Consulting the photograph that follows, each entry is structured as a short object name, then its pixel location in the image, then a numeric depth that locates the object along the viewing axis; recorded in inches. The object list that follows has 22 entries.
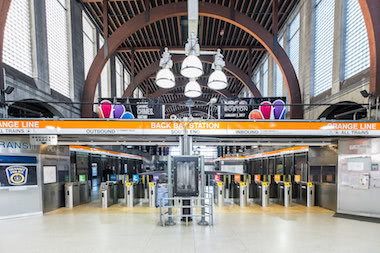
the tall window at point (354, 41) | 273.4
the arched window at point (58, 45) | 339.6
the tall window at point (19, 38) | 258.8
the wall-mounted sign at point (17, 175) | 252.7
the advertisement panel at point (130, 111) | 263.9
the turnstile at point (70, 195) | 323.0
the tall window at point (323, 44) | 335.0
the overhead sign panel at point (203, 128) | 227.1
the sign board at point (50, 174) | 292.0
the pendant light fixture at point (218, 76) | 195.9
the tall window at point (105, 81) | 530.0
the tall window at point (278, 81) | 520.7
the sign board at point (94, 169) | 448.1
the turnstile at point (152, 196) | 325.4
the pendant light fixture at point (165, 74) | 190.5
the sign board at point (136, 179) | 401.1
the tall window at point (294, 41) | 442.6
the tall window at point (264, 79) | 644.1
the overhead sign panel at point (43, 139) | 241.4
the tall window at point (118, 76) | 650.8
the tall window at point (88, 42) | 452.4
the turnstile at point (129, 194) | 321.4
